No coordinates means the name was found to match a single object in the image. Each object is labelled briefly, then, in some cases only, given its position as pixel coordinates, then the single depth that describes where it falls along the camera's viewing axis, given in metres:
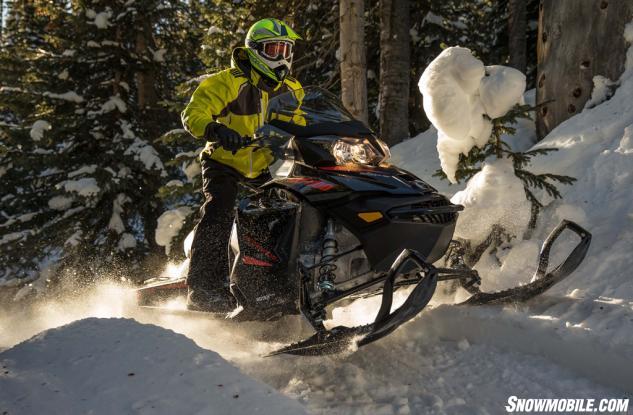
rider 3.94
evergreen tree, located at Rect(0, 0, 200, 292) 10.65
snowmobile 3.05
